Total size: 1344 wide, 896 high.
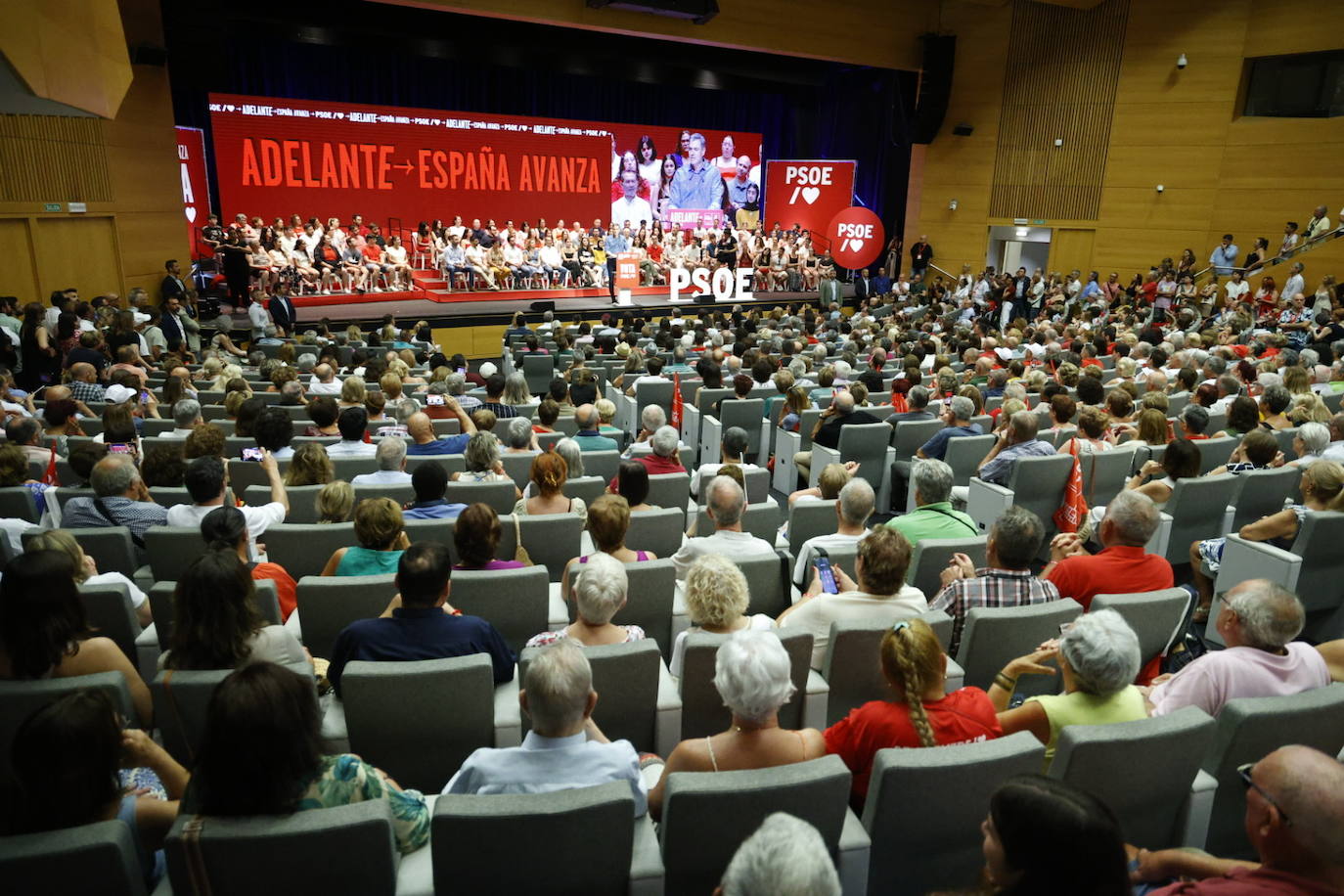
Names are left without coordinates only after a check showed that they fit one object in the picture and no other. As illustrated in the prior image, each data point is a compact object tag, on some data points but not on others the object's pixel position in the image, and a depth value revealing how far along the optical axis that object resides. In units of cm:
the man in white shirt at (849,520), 349
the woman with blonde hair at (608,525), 333
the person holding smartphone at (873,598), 284
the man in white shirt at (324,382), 692
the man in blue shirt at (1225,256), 1404
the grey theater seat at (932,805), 196
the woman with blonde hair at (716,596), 271
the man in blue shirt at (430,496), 389
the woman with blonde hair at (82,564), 284
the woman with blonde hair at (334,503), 370
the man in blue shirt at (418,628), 254
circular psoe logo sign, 1777
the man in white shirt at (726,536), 355
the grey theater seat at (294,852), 164
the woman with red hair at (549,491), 416
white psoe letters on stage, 1696
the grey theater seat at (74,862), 155
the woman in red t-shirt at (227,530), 298
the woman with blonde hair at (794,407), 668
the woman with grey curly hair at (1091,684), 221
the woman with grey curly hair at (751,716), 199
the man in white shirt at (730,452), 486
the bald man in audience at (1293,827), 156
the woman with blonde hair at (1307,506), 394
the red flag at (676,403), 762
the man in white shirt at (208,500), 360
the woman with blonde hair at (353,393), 597
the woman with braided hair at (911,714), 214
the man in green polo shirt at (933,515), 378
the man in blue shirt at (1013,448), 501
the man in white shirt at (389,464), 442
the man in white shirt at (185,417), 534
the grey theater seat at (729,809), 185
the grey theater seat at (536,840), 175
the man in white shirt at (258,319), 1156
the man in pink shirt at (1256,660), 245
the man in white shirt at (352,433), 505
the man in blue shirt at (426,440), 522
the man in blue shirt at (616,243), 1795
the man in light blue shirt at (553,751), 197
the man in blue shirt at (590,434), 554
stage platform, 1361
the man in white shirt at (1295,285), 1258
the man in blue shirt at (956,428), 570
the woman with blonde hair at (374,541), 322
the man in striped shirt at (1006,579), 300
